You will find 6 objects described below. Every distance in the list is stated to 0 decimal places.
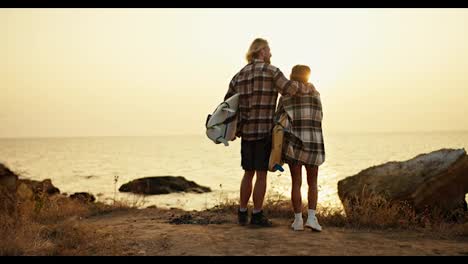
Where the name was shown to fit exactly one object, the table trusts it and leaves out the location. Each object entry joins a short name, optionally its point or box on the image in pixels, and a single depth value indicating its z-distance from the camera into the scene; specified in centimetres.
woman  624
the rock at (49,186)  2169
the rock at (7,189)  940
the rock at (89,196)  2154
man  632
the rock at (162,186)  2950
